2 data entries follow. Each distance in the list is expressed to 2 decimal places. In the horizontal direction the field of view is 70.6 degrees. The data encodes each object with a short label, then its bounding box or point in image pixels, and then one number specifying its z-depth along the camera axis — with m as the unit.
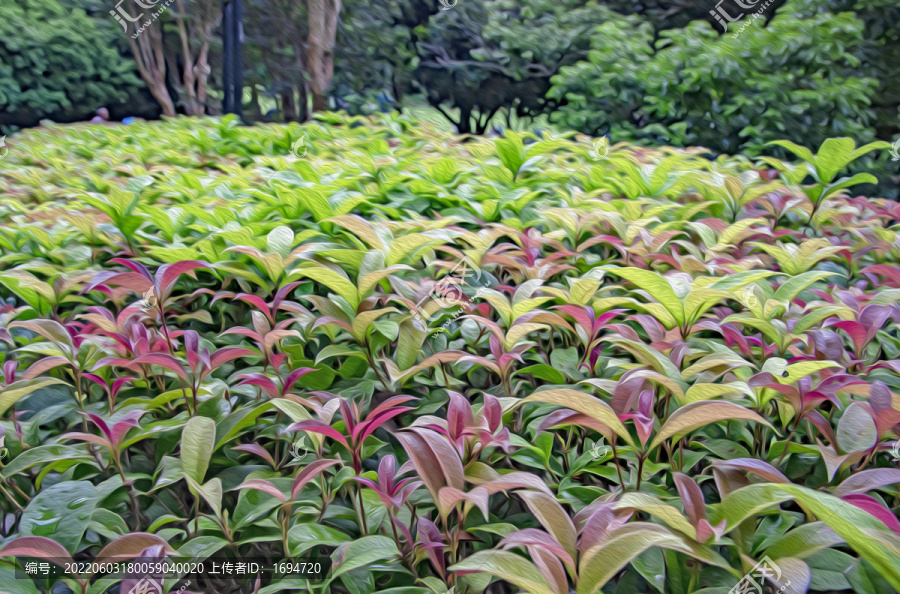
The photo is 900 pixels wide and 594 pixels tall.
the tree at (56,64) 10.26
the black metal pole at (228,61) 6.17
